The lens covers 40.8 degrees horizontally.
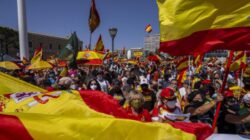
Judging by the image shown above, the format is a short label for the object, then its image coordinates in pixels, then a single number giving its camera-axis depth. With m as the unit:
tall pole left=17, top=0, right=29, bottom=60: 25.94
